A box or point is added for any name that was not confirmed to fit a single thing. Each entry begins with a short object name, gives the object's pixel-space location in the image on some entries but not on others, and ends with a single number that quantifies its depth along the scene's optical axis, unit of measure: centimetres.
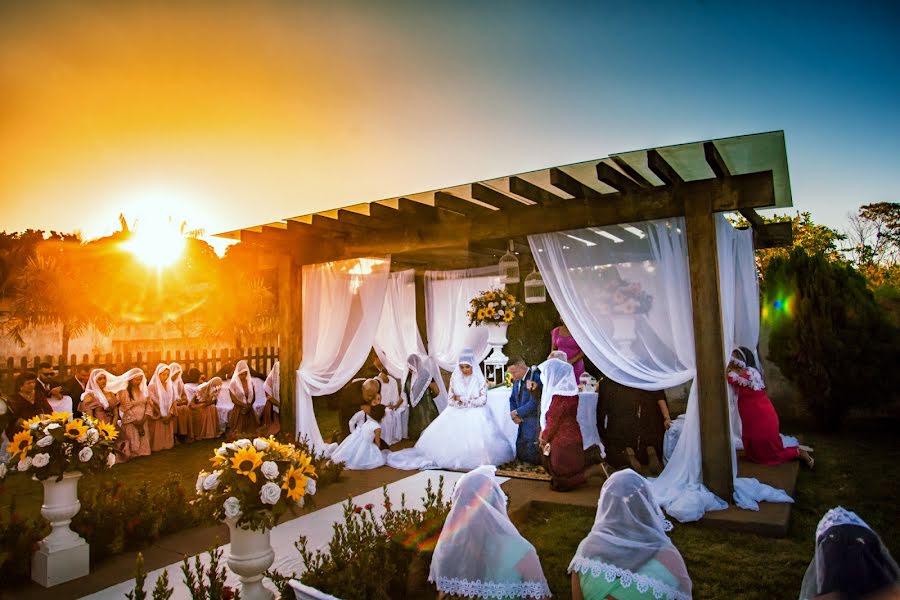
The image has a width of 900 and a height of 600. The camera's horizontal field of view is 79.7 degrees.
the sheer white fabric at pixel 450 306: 1000
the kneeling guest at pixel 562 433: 618
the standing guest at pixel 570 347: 781
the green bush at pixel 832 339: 948
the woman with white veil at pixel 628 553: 256
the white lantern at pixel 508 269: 909
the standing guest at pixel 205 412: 1050
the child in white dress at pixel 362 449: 775
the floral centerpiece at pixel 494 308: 869
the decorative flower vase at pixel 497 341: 914
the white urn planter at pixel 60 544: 412
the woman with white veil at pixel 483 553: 295
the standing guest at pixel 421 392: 988
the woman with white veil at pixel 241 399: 1068
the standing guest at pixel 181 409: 1033
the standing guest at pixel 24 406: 816
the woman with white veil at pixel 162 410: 981
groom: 746
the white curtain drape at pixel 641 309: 574
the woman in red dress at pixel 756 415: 704
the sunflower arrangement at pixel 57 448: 420
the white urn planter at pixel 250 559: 316
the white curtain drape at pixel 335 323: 839
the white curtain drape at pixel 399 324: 1039
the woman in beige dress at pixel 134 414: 932
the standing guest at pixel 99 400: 905
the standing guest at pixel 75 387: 933
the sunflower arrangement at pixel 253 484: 310
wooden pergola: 538
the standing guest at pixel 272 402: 1118
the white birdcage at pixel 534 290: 889
